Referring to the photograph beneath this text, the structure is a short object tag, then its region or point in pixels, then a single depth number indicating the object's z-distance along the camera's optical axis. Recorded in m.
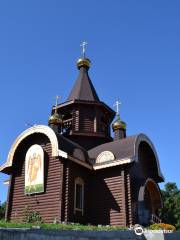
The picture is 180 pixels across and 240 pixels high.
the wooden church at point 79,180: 15.87
